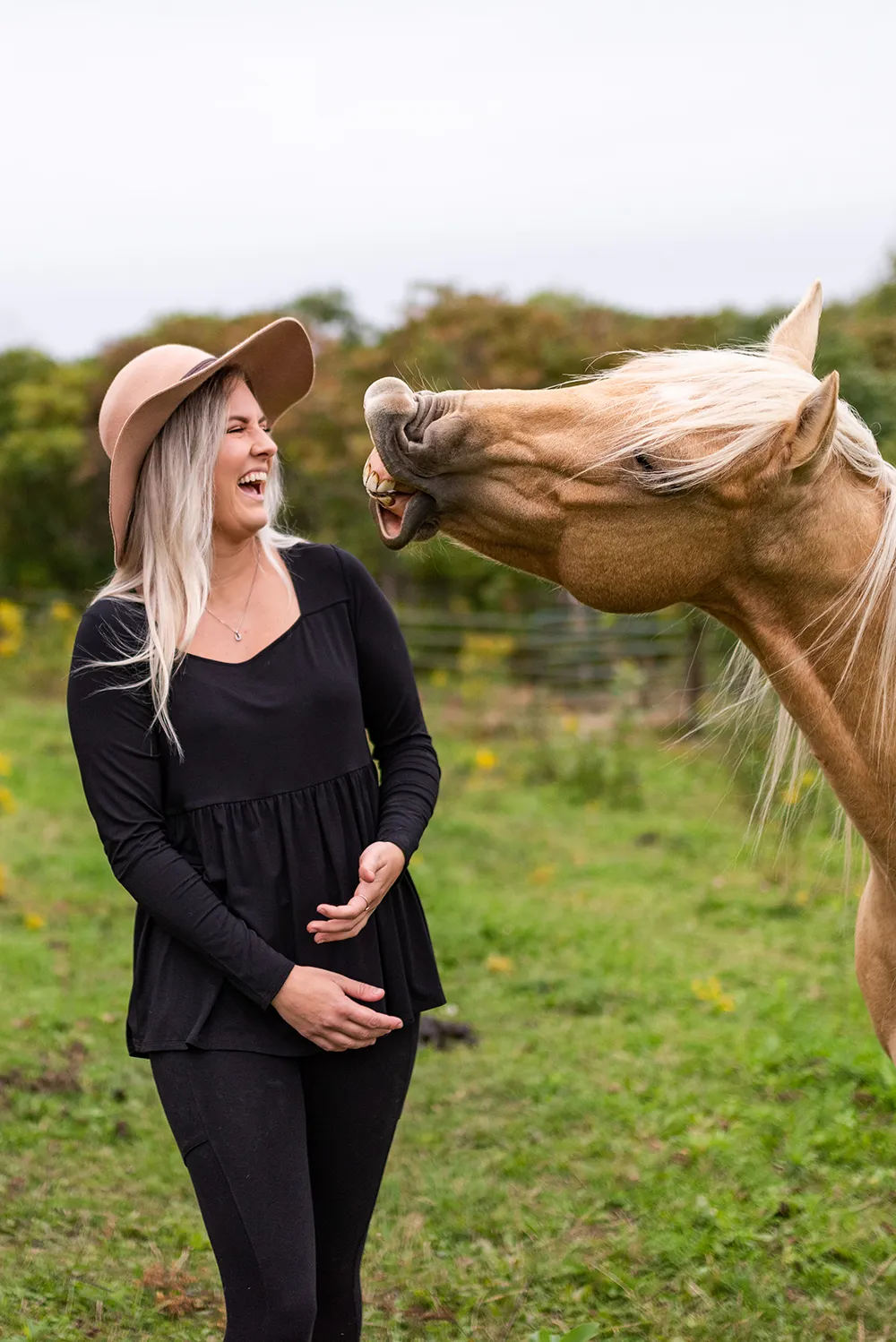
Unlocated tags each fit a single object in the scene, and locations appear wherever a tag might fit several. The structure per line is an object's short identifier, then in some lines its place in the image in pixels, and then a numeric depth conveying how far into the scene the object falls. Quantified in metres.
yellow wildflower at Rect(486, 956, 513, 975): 5.34
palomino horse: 1.90
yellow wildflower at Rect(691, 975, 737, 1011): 4.62
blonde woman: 1.91
